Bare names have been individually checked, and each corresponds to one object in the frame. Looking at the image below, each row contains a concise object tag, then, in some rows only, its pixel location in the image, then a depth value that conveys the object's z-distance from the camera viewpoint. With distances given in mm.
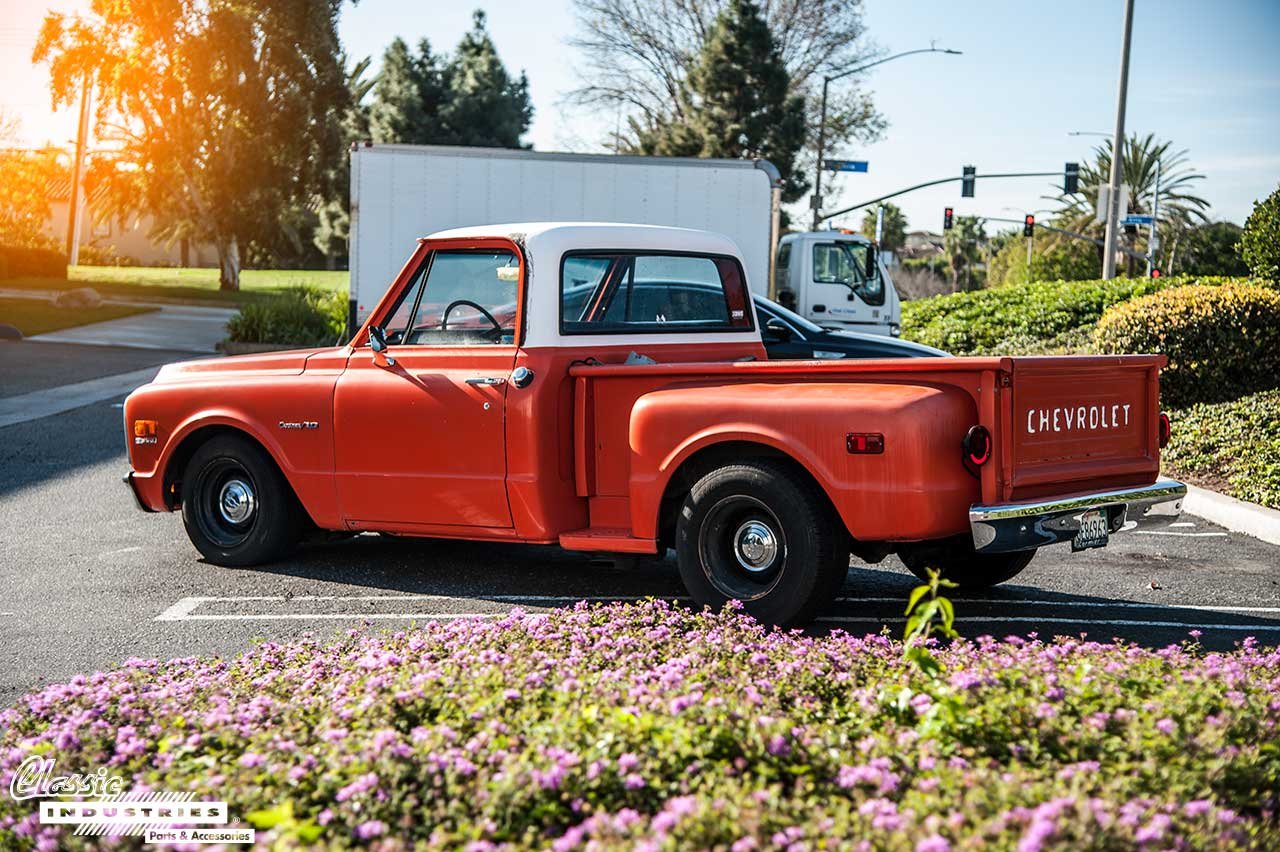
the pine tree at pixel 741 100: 44188
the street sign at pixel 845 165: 35688
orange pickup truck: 5758
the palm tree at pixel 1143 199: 62469
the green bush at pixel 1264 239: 16312
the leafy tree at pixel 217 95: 37719
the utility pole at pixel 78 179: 43062
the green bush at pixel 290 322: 24062
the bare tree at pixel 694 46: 46625
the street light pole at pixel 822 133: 42844
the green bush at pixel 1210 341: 14289
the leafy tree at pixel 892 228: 97750
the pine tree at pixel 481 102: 55969
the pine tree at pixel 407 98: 55375
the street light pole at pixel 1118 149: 22625
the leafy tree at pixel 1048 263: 54375
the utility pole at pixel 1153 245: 53912
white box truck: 16828
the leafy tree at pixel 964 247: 88212
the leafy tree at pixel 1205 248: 60781
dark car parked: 14125
